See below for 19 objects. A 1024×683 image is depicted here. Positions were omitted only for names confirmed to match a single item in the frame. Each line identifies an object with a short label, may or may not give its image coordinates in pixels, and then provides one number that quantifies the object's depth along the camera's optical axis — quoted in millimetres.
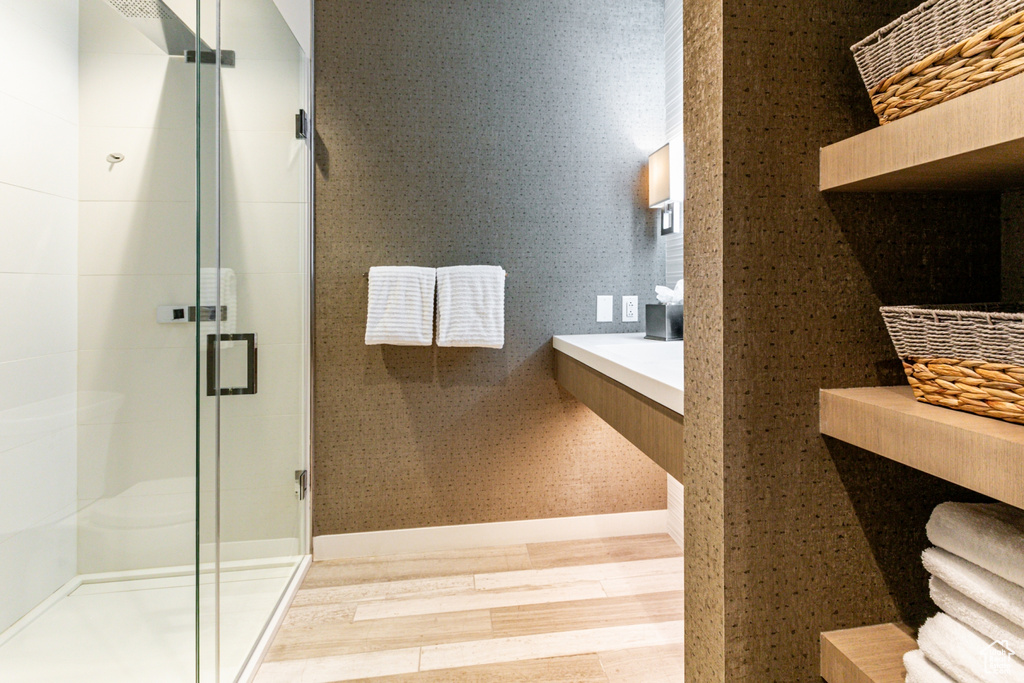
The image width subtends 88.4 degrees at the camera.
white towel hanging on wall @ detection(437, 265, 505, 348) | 1952
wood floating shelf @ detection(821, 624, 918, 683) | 608
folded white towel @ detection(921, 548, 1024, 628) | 505
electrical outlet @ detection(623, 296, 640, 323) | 2174
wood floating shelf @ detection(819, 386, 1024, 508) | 438
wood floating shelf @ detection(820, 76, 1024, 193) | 442
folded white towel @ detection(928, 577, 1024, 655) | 506
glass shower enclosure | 800
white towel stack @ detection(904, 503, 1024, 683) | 510
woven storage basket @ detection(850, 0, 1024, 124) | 440
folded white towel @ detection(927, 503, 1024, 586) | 516
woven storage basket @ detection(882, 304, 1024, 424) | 464
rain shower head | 960
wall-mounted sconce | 1931
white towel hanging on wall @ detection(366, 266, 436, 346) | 1927
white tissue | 1842
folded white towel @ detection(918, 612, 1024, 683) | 509
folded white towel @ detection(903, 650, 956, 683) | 562
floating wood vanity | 1029
